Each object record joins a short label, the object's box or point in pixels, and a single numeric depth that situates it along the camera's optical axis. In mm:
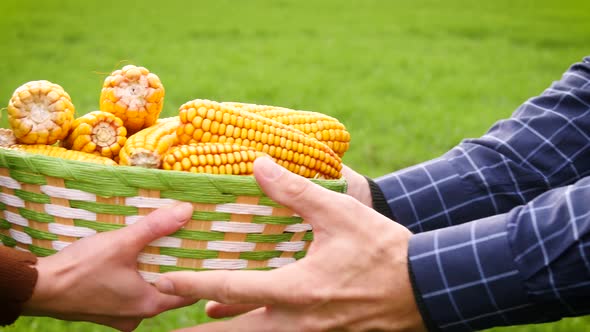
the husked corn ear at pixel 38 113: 902
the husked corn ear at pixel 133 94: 928
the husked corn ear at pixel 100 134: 909
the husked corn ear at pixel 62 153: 886
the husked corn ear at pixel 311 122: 961
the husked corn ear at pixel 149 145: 864
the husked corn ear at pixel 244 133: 897
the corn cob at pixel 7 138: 920
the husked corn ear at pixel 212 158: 863
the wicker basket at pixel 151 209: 827
